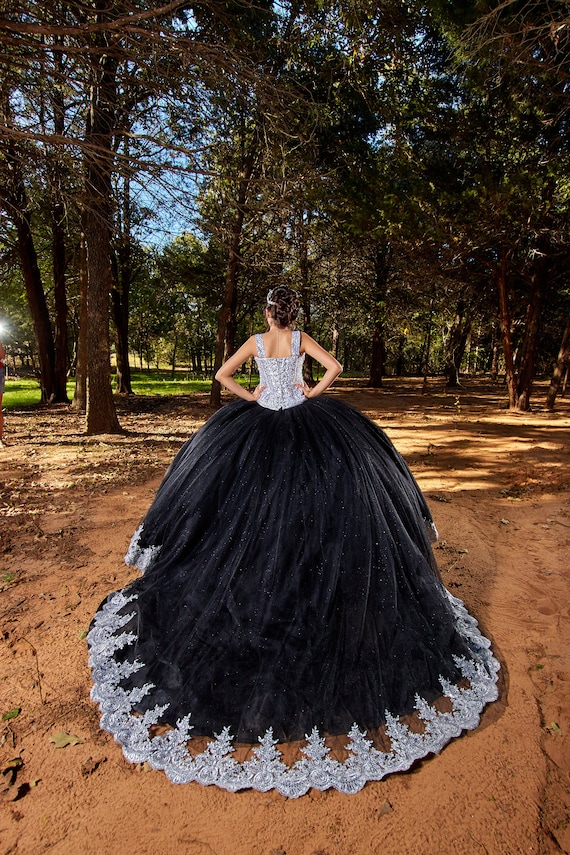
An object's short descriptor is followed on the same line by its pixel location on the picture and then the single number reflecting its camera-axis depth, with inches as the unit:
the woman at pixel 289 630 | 94.2
